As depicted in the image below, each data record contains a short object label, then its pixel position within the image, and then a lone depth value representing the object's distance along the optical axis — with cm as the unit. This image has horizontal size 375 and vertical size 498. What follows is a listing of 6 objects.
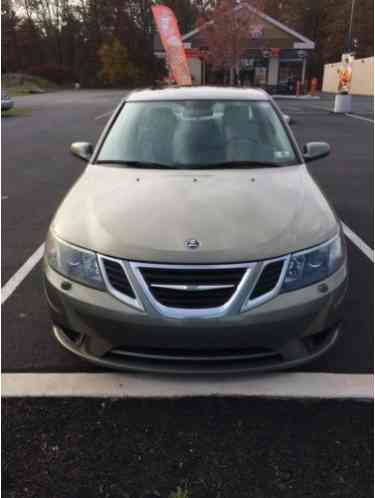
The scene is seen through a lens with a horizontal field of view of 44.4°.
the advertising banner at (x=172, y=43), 2339
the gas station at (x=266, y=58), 3369
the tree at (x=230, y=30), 2912
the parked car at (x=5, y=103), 2070
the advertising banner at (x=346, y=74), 2152
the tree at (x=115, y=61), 5857
